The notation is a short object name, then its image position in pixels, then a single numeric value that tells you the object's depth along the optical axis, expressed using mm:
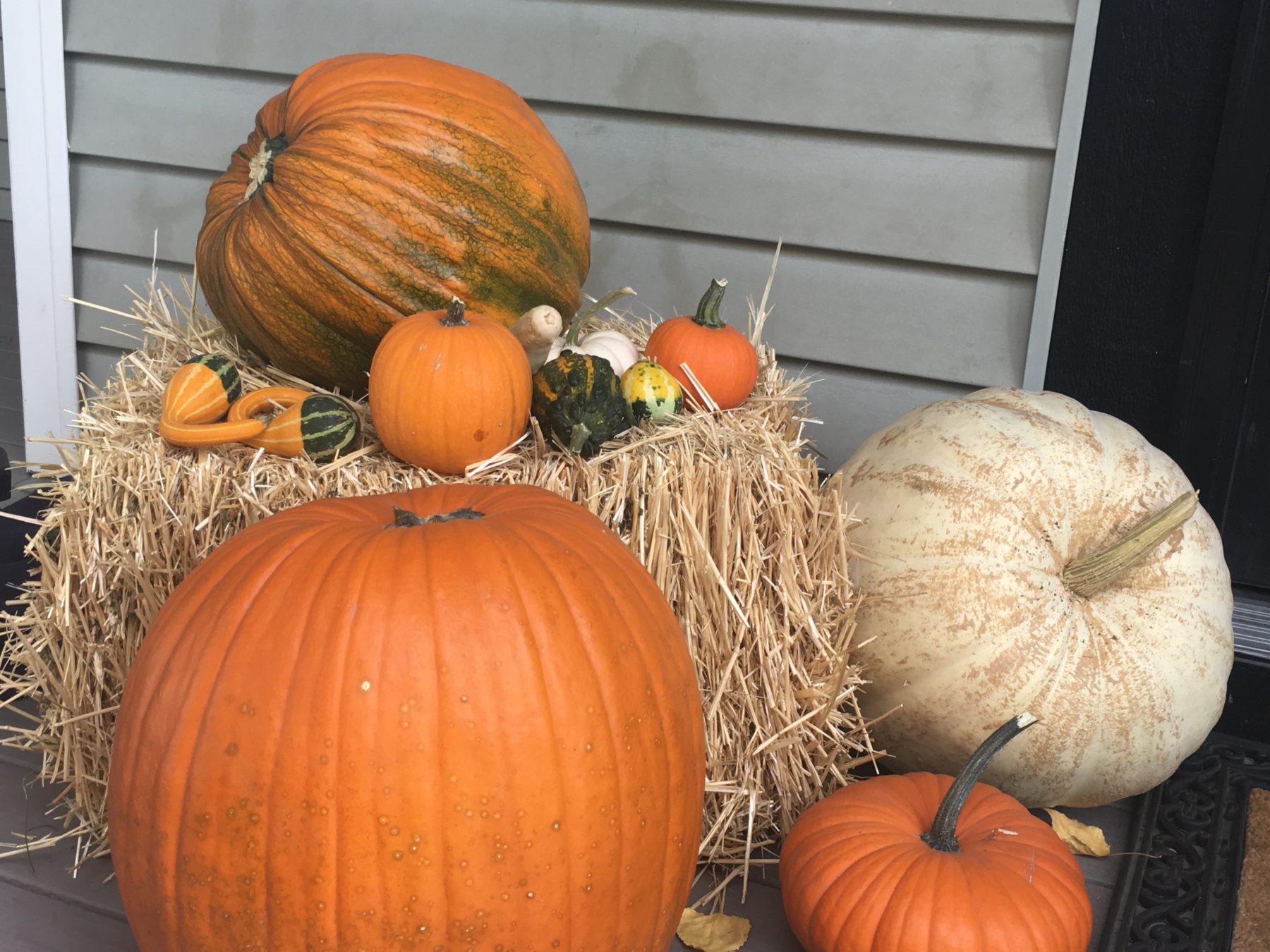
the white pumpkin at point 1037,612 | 2094
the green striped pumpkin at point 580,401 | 1874
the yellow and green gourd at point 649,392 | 2039
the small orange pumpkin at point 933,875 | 1616
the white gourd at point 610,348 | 2170
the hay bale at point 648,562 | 1871
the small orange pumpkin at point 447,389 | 1788
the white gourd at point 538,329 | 1946
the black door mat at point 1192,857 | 1932
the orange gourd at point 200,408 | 1861
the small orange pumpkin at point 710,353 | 2176
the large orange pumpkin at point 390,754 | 1278
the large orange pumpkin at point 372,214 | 1979
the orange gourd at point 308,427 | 1877
